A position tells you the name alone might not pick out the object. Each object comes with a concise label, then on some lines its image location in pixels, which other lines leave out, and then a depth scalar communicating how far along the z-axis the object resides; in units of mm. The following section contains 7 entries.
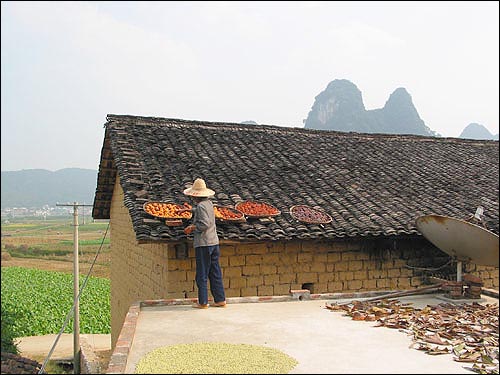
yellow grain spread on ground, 3996
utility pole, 12953
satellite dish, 6379
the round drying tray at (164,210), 7488
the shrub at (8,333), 14742
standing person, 6449
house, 7992
